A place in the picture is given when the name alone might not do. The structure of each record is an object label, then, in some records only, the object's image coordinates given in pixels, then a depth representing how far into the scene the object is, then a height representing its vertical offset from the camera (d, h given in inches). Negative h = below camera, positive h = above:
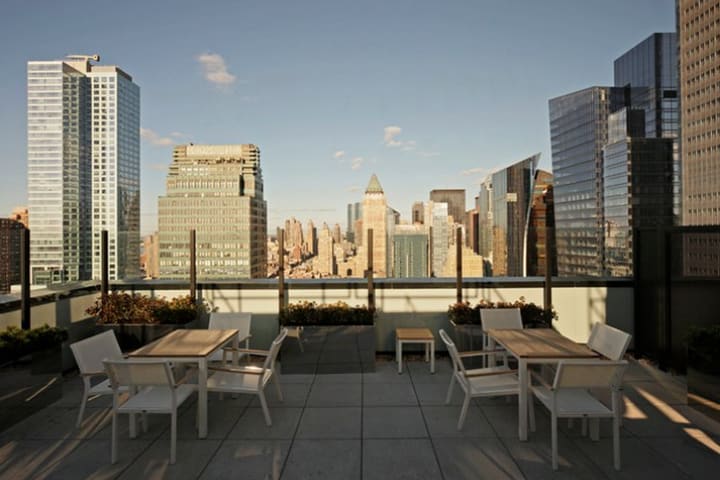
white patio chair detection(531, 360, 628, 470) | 109.3 -39.2
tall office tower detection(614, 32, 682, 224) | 2561.5 +1083.0
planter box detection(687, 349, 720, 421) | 143.0 -51.4
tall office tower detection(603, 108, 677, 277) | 2132.1 +437.1
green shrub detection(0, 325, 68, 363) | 143.6 -35.5
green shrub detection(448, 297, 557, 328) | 215.5 -37.6
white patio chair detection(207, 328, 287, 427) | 136.6 -48.1
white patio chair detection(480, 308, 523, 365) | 187.5 -34.9
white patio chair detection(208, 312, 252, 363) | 183.5 -35.3
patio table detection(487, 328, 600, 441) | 128.6 -36.2
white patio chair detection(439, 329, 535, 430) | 132.3 -47.7
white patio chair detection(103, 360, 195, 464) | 113.1 -39.1
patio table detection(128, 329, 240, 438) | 131.9 -36.5
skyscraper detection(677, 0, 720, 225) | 1996.8 +725.2
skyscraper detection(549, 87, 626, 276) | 2694.4 +700.2
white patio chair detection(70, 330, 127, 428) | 135.9 -39.5
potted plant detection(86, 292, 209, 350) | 213.6 -38.2
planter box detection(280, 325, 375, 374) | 199.5 -53.2
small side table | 199.9 -47.5
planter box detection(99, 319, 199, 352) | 213.2 -45.4
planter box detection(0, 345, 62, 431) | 139.9 -51.2
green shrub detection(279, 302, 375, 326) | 205.2 -36.1
